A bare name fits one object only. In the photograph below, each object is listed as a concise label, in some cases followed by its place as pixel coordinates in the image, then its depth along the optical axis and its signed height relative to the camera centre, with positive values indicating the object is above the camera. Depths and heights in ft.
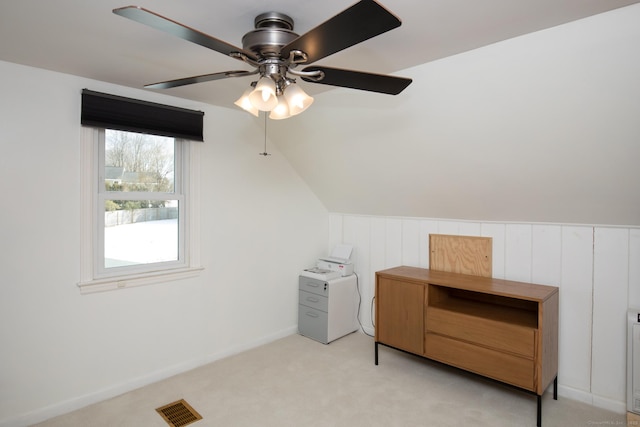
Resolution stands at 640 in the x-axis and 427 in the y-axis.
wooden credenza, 7.91 -2.78
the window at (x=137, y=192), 8.48 +0.31
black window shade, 8.24 +2.16
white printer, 12.48 -2.09
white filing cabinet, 12.01 -3.42
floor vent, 7.78 -4.59
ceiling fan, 3.58 +1.81
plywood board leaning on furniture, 10.30 -1.35
